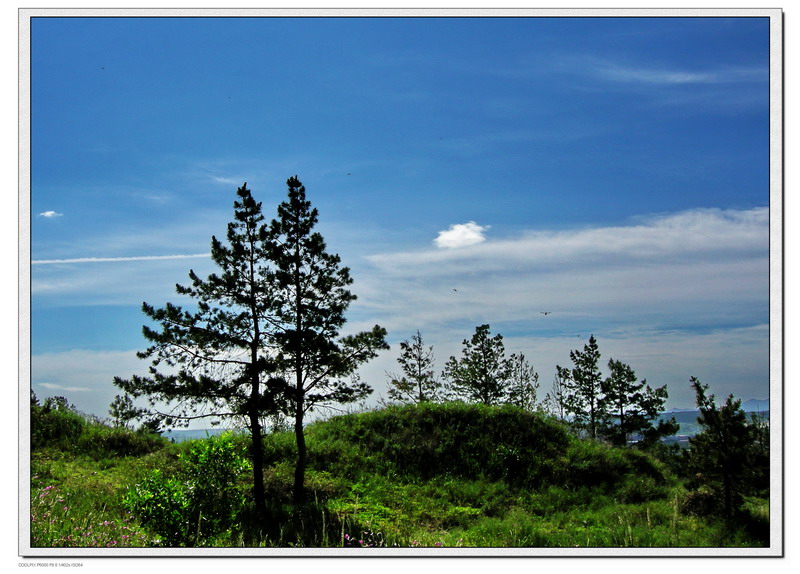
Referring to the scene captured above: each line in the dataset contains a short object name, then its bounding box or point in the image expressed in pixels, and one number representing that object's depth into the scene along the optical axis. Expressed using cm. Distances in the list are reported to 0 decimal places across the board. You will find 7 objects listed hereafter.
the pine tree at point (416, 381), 1561
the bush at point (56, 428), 1341
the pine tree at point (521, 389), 1858
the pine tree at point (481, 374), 1883
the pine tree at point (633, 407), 1741
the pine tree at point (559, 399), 1808
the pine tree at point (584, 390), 1795
